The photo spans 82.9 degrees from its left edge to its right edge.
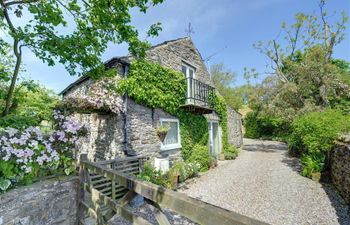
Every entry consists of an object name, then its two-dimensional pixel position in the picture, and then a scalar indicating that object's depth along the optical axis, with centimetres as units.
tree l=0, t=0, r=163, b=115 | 489
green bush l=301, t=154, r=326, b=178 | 781
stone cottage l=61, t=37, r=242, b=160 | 682
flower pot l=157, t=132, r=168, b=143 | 775
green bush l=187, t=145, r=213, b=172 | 953
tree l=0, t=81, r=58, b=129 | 340
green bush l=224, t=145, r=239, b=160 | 1257
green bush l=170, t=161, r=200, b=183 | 759
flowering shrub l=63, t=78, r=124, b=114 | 566
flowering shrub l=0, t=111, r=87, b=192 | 246
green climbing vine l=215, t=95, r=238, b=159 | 1276
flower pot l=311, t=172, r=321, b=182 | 745
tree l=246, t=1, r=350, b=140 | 1274
